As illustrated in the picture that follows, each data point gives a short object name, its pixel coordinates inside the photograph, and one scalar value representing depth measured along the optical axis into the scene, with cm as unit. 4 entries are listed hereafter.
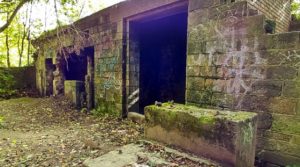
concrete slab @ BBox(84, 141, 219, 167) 288
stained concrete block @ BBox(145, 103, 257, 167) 274
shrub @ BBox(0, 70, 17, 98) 1105
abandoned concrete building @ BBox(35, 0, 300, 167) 303
